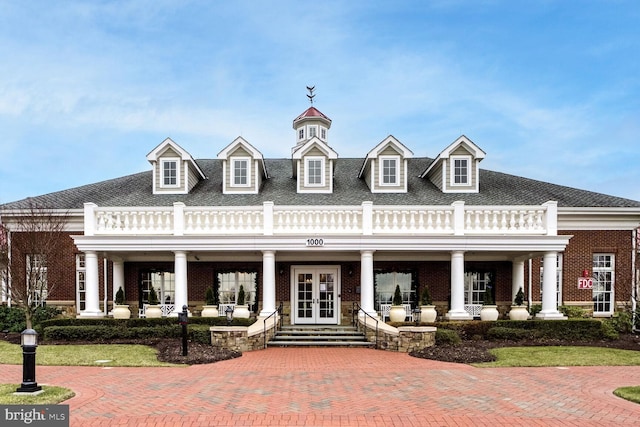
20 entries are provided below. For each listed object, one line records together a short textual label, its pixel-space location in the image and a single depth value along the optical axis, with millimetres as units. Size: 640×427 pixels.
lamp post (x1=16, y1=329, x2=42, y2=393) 8664
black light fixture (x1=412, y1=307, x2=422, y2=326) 18602
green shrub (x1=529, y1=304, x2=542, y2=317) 19031
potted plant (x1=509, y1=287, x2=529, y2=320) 17500
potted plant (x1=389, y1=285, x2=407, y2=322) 17125
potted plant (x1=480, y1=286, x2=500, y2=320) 17359
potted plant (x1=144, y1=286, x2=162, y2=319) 17672
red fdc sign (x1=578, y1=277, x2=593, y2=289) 19562
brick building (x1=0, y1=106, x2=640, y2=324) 17531
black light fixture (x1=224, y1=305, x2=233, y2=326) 16312
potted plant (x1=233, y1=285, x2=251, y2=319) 17500
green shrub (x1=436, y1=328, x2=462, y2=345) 14898
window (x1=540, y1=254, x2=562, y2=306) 20177
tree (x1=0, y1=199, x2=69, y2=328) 17750
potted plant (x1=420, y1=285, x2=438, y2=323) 17172
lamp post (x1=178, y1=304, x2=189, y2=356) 13133
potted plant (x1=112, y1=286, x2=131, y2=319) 17609
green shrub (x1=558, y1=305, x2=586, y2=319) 18844
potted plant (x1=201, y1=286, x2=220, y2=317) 17748
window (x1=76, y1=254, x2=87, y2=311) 20219
